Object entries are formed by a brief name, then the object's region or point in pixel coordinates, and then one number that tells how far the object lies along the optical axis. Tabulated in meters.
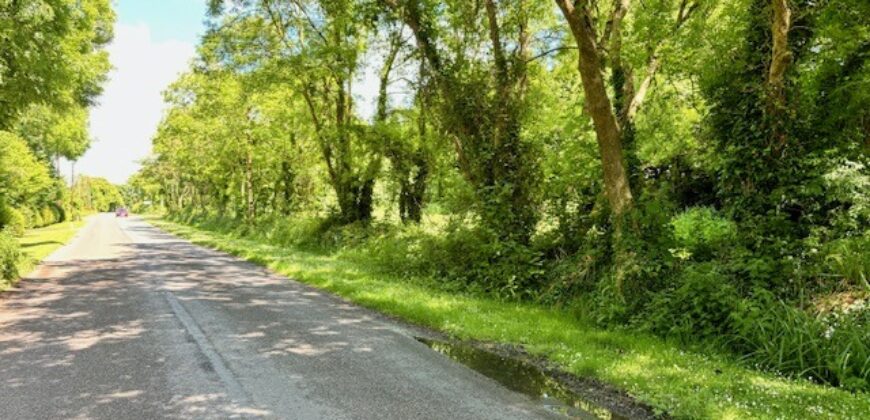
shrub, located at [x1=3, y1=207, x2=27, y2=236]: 29.31
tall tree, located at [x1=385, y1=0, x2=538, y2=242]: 12.44
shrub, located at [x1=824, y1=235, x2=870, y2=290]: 7.01
